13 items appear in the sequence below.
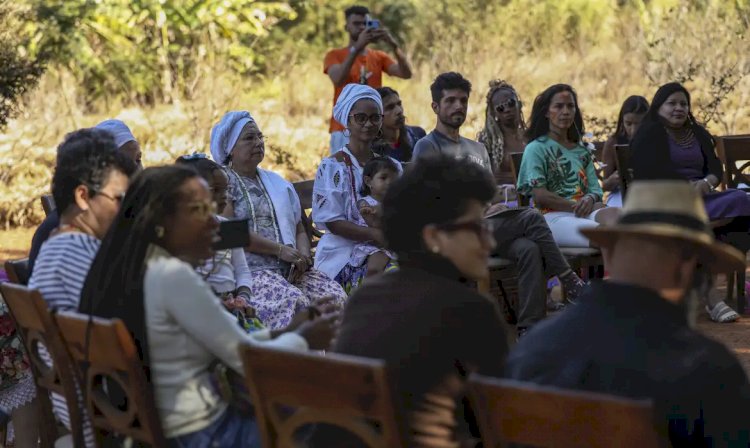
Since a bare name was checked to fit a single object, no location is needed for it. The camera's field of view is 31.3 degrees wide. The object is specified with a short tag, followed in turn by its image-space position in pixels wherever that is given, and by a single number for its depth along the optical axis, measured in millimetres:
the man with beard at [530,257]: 6934
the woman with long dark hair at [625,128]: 9484
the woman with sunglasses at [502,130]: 8672
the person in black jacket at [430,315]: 3070
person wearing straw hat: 2650
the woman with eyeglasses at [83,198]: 3945
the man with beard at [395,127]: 8328
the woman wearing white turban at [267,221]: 6082
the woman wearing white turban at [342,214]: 6602
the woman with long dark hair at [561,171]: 7445
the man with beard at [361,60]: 9828
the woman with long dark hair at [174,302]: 3469
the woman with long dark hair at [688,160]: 8086
